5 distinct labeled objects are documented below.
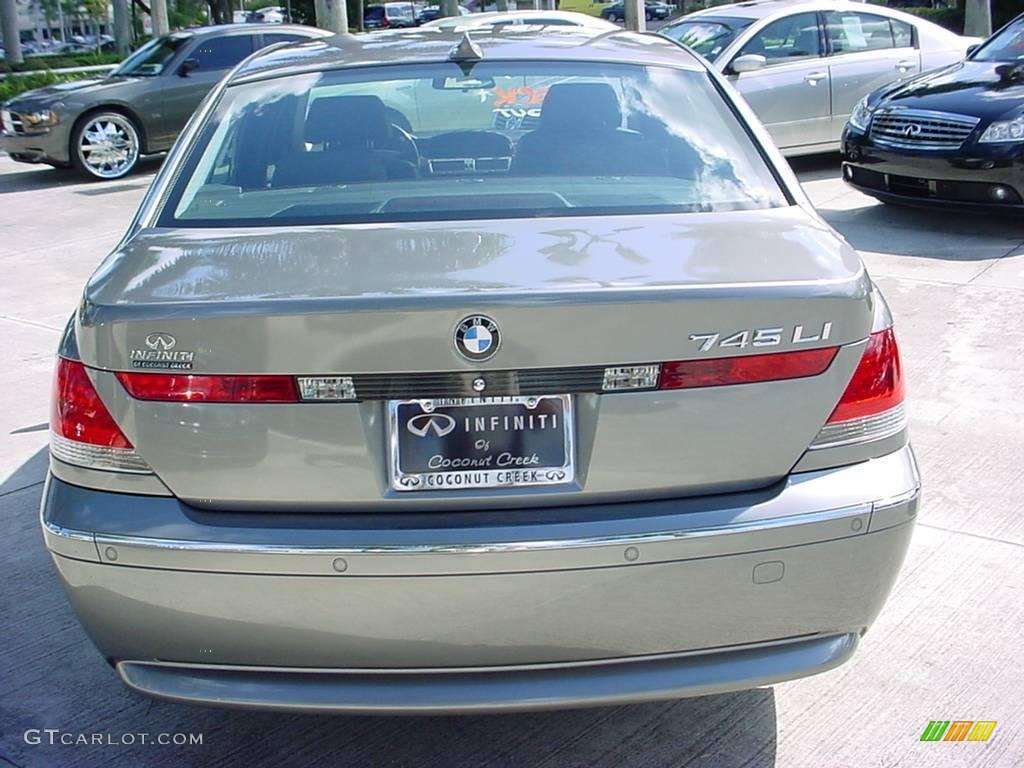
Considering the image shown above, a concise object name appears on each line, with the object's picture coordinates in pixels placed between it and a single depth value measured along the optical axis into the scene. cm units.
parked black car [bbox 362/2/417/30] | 5497
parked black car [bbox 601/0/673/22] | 5653
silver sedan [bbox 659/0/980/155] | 1066
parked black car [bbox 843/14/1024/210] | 801
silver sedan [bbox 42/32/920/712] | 234
